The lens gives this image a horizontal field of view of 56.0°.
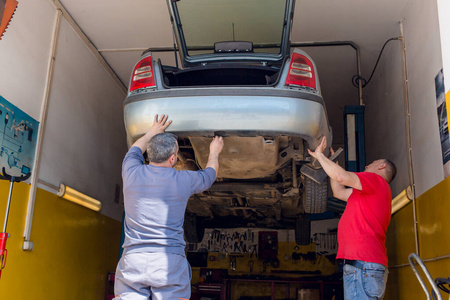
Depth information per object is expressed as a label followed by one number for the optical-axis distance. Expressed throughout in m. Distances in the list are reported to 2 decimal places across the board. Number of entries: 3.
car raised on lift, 2.76
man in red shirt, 2.79
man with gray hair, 2.30
